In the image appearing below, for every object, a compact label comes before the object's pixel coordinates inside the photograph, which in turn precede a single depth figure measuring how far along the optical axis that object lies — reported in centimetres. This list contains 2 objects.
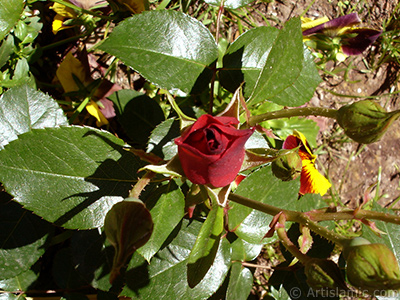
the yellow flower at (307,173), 35
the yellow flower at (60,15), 38
